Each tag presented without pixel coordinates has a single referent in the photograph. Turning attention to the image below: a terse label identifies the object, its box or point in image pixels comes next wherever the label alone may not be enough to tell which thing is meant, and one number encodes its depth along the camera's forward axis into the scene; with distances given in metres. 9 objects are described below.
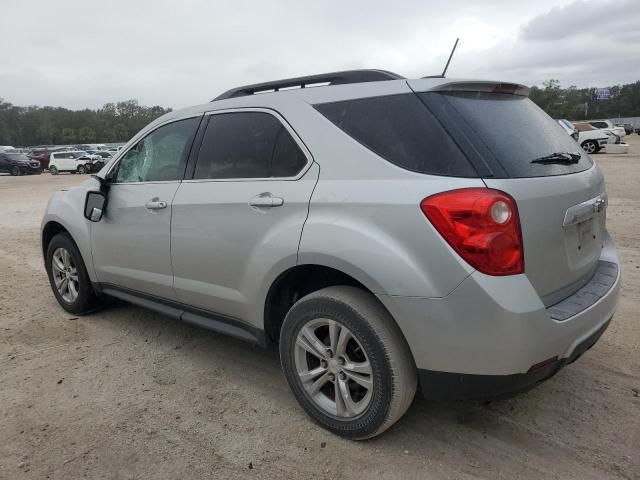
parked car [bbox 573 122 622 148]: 26.16
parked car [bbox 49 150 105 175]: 32.94
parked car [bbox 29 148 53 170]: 36.09
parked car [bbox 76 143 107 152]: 45.34
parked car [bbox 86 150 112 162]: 34.47
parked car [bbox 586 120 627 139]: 27.89
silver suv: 2.12
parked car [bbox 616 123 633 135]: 60.69
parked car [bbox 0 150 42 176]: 32.19
